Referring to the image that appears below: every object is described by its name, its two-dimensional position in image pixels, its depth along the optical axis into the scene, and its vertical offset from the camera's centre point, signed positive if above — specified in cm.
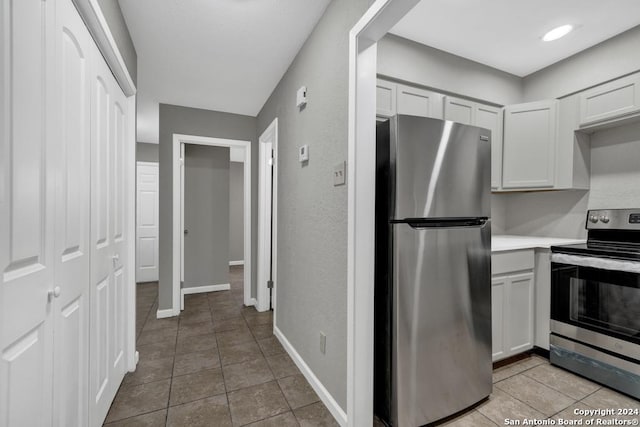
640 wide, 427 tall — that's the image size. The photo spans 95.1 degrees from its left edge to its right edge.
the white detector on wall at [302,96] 213 +84
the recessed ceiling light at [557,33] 221 +139
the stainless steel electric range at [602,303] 186 -63
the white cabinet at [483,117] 241 +82
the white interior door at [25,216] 76 -3
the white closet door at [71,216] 107 -3
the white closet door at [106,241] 144 -18
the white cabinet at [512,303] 212 -68
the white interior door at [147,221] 499 -21
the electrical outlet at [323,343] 183 -84
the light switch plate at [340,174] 159 +21
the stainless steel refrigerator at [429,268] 147 -30
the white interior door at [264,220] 346 -12
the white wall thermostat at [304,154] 211 +41
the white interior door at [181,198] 338 +13
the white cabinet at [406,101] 207 +82
